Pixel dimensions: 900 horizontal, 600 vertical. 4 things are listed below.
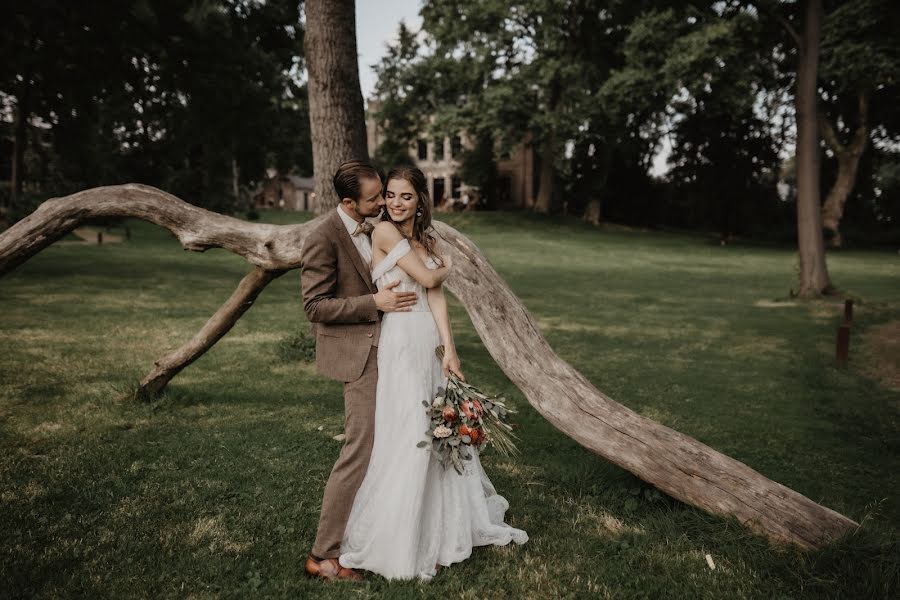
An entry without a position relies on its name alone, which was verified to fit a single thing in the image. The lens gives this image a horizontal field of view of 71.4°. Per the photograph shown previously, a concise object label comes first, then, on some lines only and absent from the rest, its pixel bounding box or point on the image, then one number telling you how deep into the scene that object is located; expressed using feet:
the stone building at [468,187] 162.40
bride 11.32
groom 11.41
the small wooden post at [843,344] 30.37
